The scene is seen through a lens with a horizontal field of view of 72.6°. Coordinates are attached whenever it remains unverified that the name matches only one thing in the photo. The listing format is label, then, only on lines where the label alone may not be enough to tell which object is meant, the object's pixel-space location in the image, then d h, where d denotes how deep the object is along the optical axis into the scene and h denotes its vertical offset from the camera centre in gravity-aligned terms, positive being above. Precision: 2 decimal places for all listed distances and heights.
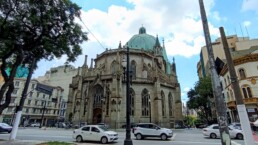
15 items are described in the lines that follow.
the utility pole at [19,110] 11.79 +1.02
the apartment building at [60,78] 70.16 +19.13
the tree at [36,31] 11.11 +6.23
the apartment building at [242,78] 24.66 +7.24
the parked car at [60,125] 39.42 +0.06
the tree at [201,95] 40.38 +7.05
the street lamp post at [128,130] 10.55 -0.32
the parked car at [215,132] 16.59 -0.65
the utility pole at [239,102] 5.89 +0.80
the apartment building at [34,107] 49.16 +5.46
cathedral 33.91 +6.34
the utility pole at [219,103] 5.59 +0.72
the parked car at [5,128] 22.66 -0.34
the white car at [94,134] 14.23 -0.71
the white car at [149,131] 16.77 -0.55
